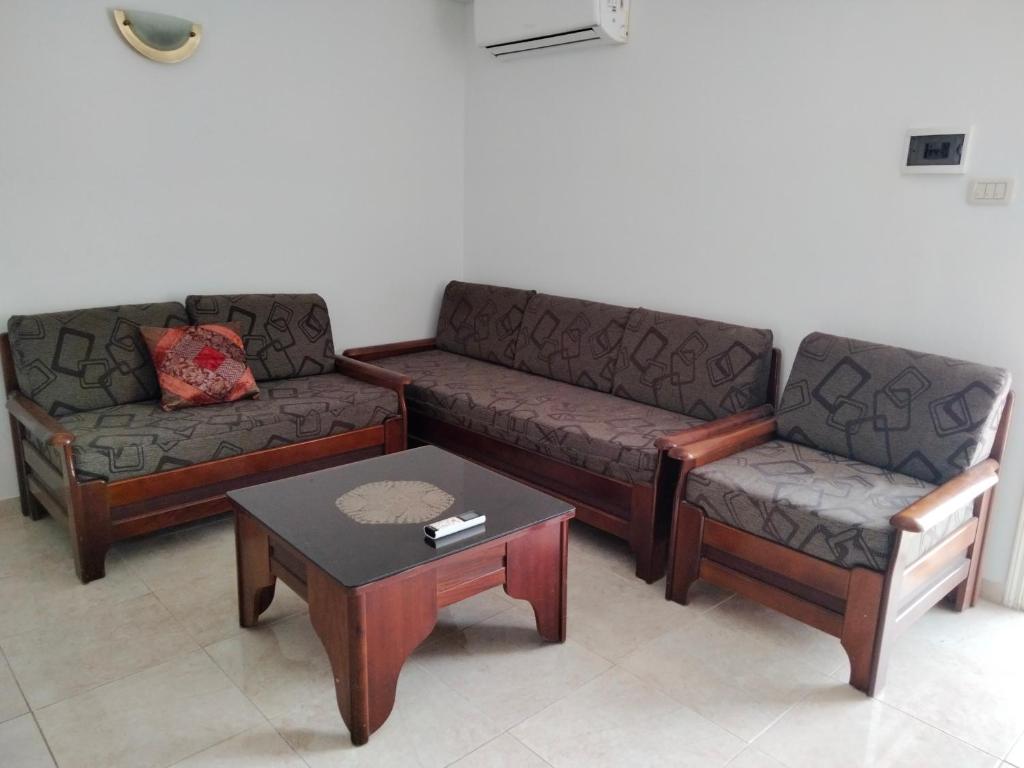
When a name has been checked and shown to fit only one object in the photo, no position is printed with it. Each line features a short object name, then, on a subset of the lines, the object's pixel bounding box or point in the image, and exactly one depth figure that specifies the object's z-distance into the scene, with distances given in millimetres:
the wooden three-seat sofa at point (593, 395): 2697
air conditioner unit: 3209
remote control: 1913
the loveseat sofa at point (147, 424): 2559
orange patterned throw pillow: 2943
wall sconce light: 2986
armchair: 2053
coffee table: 1797
